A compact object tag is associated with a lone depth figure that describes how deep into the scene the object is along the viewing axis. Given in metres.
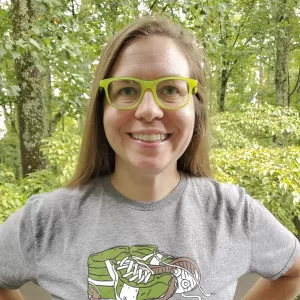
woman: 0.81
